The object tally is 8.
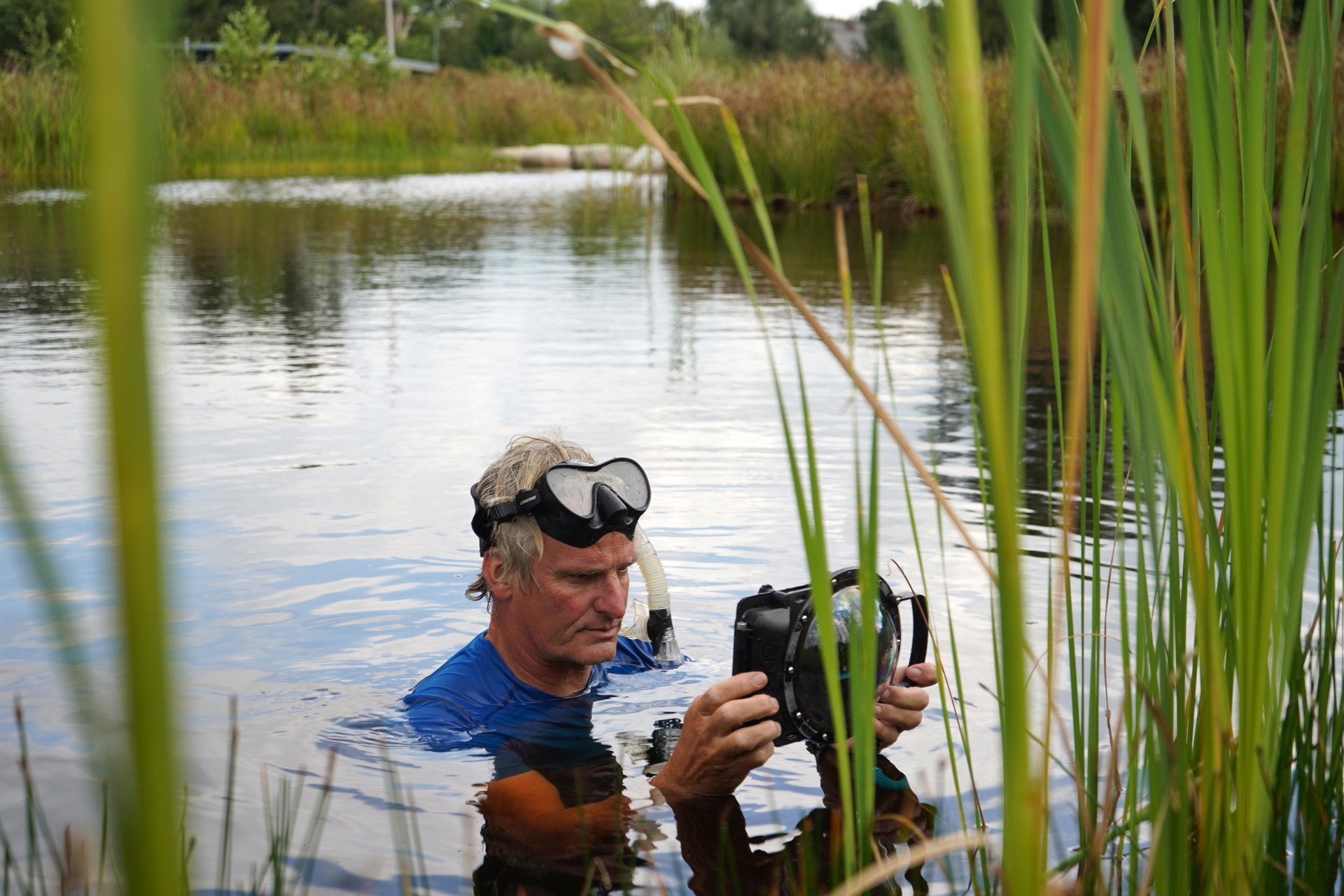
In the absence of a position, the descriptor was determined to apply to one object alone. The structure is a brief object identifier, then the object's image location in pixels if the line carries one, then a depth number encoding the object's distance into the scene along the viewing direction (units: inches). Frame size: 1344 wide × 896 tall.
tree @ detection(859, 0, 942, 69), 1262.3
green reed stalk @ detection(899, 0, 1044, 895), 24.5
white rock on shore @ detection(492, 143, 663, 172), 1173.1
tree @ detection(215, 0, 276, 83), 1164.5
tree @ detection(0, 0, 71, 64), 1237.7
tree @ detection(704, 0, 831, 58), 1916.8
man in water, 128.6
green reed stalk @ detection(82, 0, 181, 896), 13.7
